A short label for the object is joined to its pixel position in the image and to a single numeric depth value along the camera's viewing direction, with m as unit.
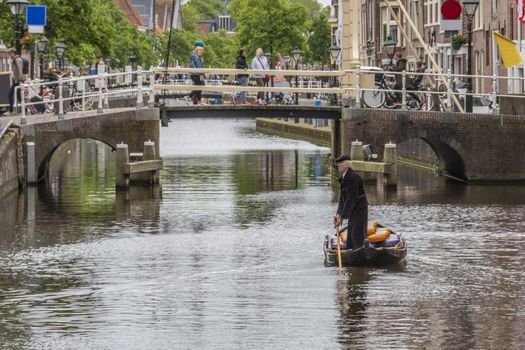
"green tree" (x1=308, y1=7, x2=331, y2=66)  122.62
